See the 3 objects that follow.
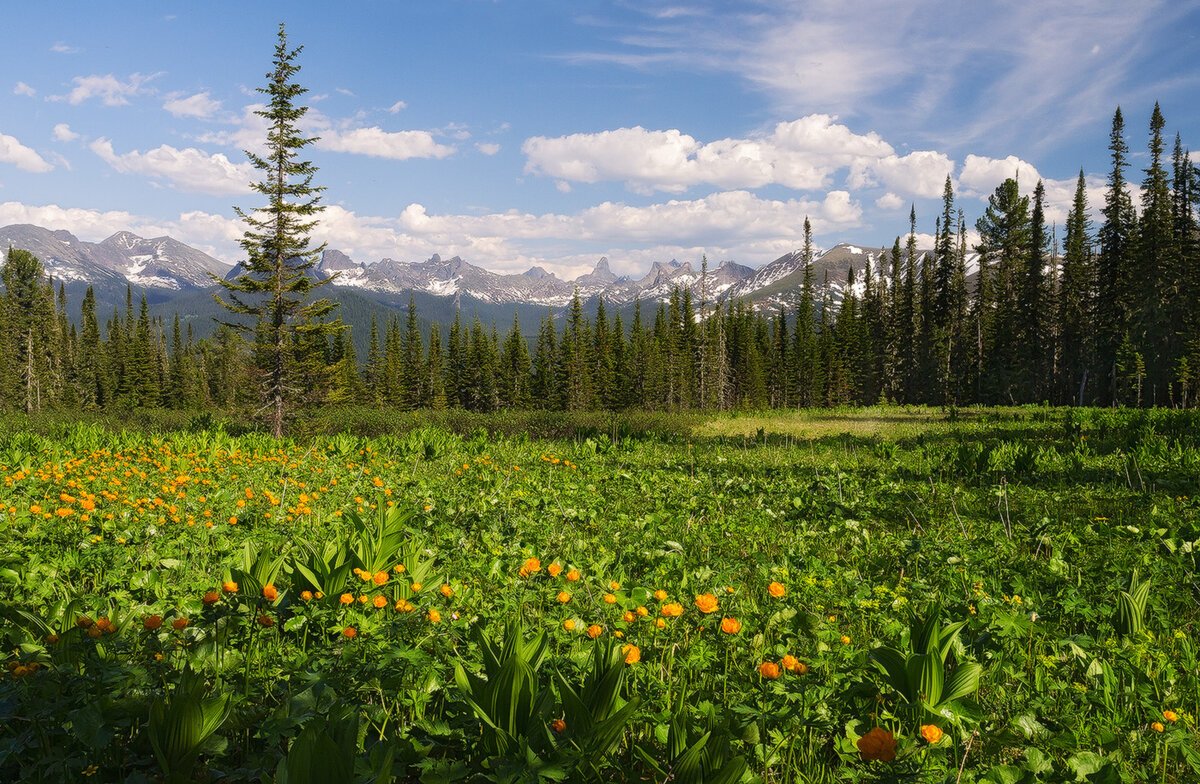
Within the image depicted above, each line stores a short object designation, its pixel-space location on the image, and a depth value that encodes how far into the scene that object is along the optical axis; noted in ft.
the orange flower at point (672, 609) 9.54
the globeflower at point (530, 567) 12.08
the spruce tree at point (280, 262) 67.56
